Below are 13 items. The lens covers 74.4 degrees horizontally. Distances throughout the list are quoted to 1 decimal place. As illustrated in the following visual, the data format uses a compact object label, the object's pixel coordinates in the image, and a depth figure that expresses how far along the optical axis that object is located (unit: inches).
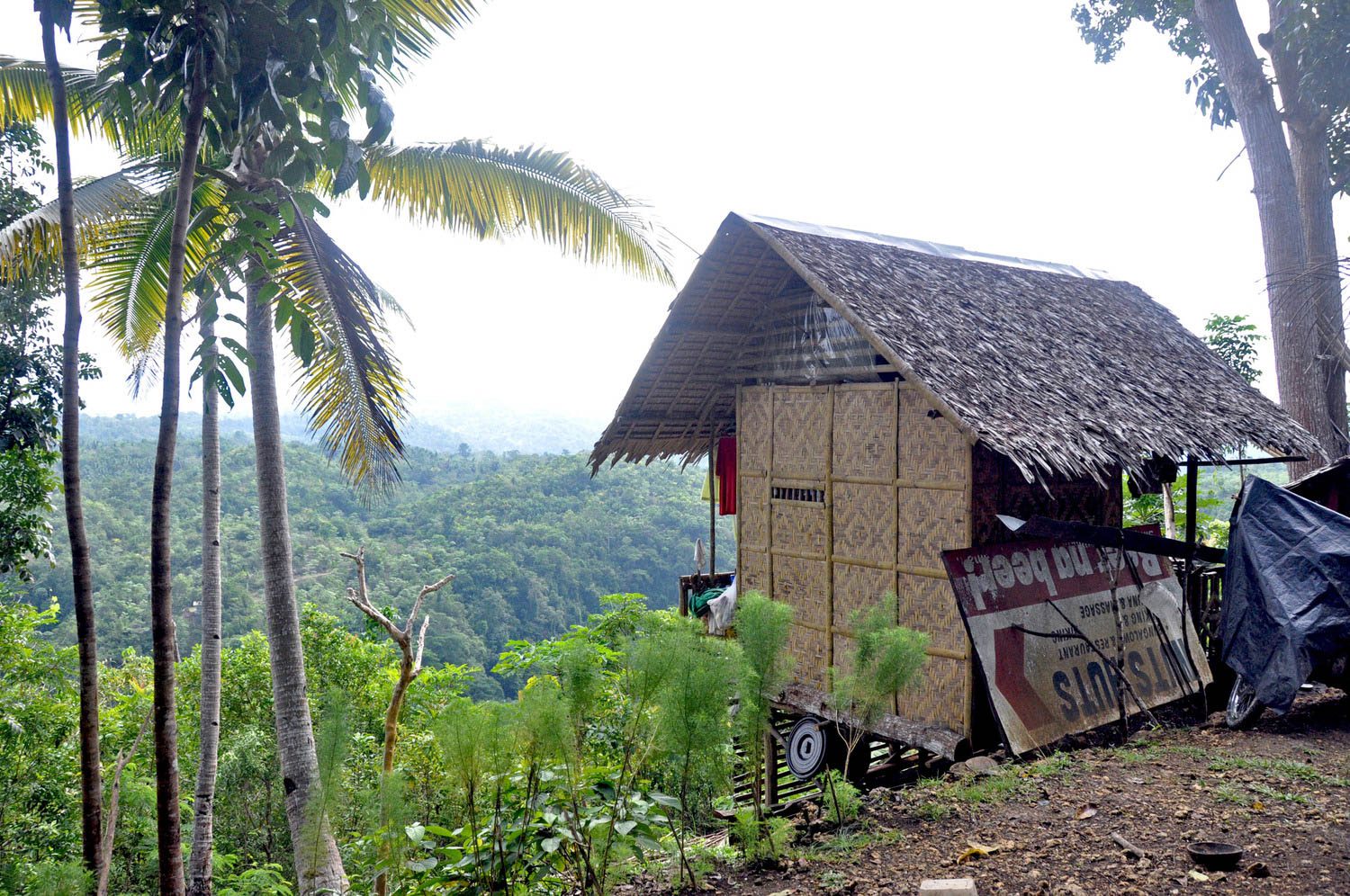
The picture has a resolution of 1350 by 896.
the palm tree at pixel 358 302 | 253.8
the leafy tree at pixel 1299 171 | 424.8
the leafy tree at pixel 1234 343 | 468.8
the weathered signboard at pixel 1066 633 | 236.7
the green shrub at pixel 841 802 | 184.4
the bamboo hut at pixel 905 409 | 242.2
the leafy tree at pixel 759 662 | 168.2
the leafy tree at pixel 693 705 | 148.4
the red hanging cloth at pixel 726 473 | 366.9
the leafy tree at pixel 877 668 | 179.6
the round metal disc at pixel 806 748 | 267.3
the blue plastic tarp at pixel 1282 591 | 219.5
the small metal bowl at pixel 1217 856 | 152.1
